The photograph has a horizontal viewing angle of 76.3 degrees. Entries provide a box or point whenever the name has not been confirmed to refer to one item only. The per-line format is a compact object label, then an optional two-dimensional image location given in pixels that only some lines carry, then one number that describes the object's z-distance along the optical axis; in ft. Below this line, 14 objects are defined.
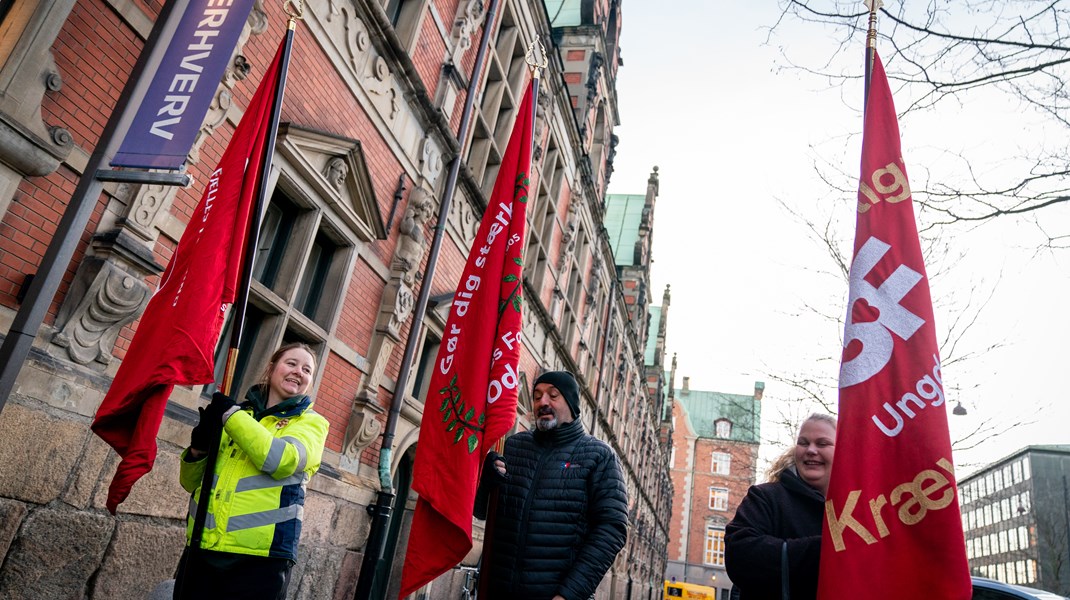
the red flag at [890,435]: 7.34
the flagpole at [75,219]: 9.55
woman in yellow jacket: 9.21
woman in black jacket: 8.43
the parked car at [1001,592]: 15.97
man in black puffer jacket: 10.62
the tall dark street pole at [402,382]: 23.09
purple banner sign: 10.88
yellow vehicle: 117.65
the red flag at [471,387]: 12.31
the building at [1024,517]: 140.26
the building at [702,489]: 191.62
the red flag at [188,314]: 9.61
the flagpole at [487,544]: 10.98
